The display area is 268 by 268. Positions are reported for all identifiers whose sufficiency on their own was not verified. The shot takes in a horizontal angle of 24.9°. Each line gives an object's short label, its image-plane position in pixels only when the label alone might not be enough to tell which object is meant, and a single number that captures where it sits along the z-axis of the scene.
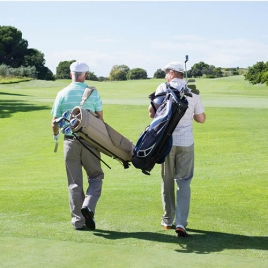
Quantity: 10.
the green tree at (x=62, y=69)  115.49
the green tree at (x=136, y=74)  122.81
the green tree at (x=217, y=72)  102.79
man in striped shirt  6.80
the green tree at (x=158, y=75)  98.93
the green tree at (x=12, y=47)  111.94
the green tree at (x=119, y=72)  124.69
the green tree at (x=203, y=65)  106.97
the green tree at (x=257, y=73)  77.62
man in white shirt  6.62
